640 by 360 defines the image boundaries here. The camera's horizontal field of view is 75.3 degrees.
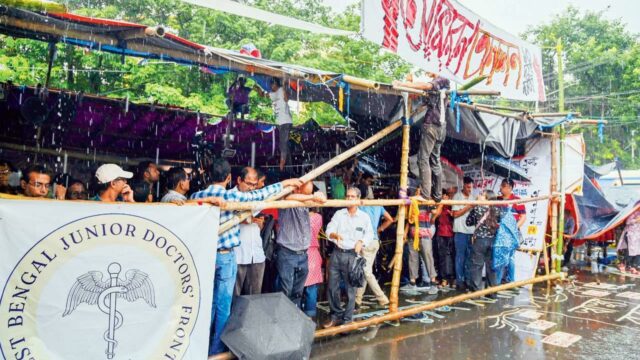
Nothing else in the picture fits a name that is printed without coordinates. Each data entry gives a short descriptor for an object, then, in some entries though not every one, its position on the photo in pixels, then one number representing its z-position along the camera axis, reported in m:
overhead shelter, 3.46
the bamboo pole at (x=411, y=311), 4.65
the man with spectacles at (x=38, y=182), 3.80
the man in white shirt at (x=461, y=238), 7.53
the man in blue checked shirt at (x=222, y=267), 3.80
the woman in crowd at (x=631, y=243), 10.12
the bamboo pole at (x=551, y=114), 7.83
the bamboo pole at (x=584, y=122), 8.10
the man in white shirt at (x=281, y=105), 5.20
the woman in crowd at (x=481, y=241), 7.12
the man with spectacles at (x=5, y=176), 4.96
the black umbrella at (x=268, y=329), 3.51
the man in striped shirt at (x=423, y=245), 7.28
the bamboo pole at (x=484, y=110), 6.37
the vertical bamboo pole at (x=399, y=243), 5.39
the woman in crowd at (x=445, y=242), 7.89
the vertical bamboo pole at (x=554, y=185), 8.41
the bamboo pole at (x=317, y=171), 3.81
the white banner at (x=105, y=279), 2.72
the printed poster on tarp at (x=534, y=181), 8.30
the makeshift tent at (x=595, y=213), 10.27
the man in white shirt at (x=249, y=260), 4.33
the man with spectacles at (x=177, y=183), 4.24
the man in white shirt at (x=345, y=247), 5.10
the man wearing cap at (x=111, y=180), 3.81
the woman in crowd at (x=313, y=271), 5.35
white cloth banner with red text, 5.22
